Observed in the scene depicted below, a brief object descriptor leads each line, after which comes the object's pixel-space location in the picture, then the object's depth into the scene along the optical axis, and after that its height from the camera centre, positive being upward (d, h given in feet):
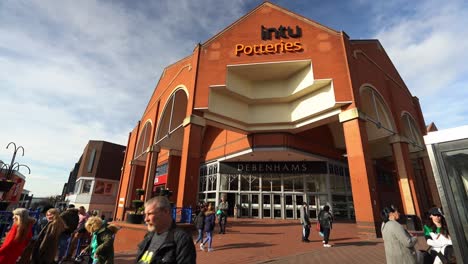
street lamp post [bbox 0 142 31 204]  25.50 +1.33
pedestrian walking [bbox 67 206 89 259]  20.27 -3.74
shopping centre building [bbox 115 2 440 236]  42.32 +18.94
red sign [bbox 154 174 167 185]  82.87 +8.06
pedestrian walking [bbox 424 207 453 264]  10.30 -1.72
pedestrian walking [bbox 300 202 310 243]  28.96 -2.67
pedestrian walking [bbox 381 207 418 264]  10.73 -1.76
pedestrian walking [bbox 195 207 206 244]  25.34 -2.41
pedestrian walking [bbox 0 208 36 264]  11.27 -2.11
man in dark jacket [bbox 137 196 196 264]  5.75 -1.06
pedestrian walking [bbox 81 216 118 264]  12.05 -2.28
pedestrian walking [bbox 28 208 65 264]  12.18 -2.47
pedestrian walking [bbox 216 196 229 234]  34.63 -1.92
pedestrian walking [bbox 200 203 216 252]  24.35 -2.73
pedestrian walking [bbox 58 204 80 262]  18.34 -2.33
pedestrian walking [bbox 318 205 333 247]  26.08 -2.13
